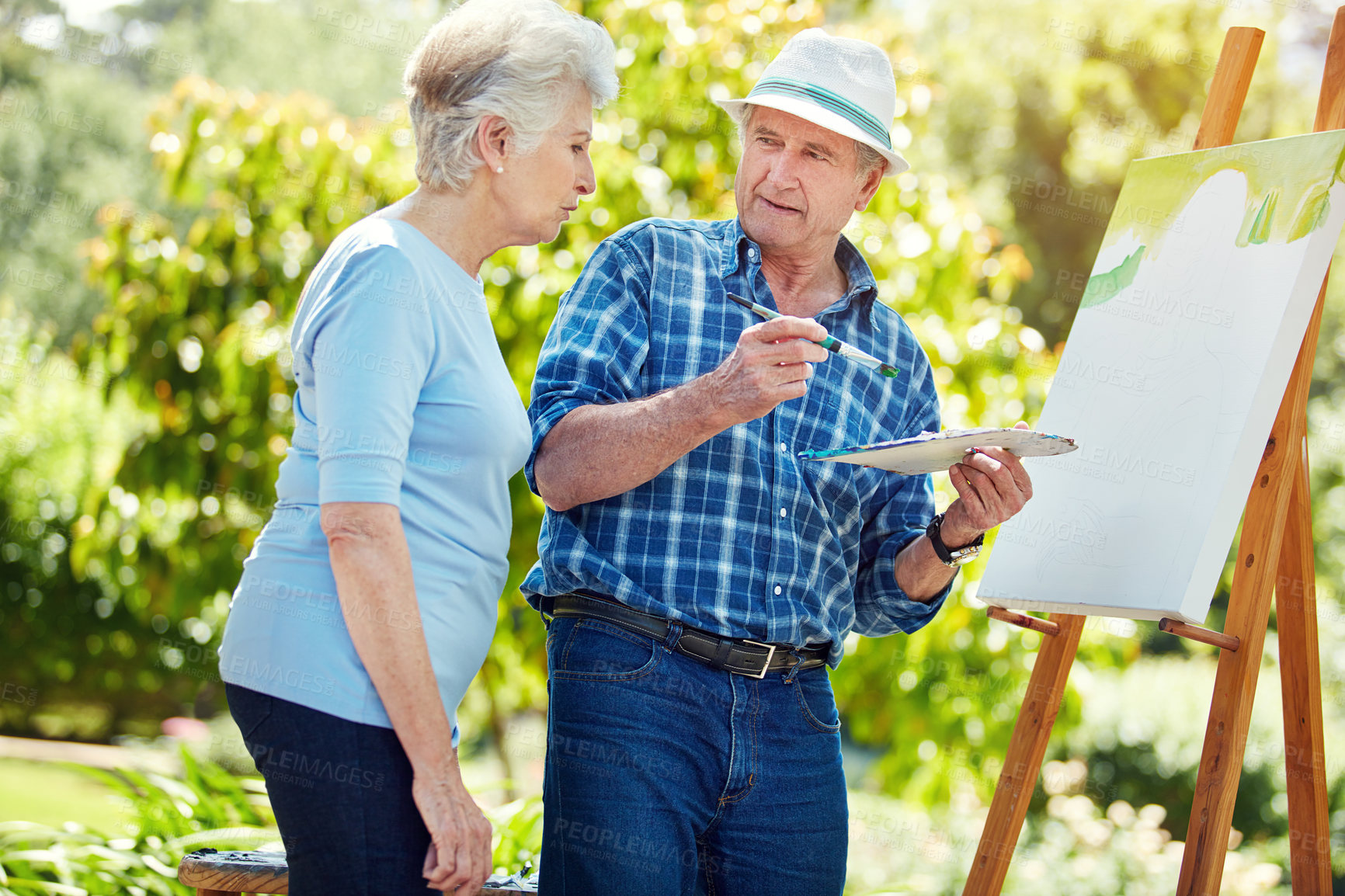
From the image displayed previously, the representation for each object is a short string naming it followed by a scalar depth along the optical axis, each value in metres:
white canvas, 4.82
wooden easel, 4.82
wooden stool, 4.91
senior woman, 4.38
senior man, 4.61
